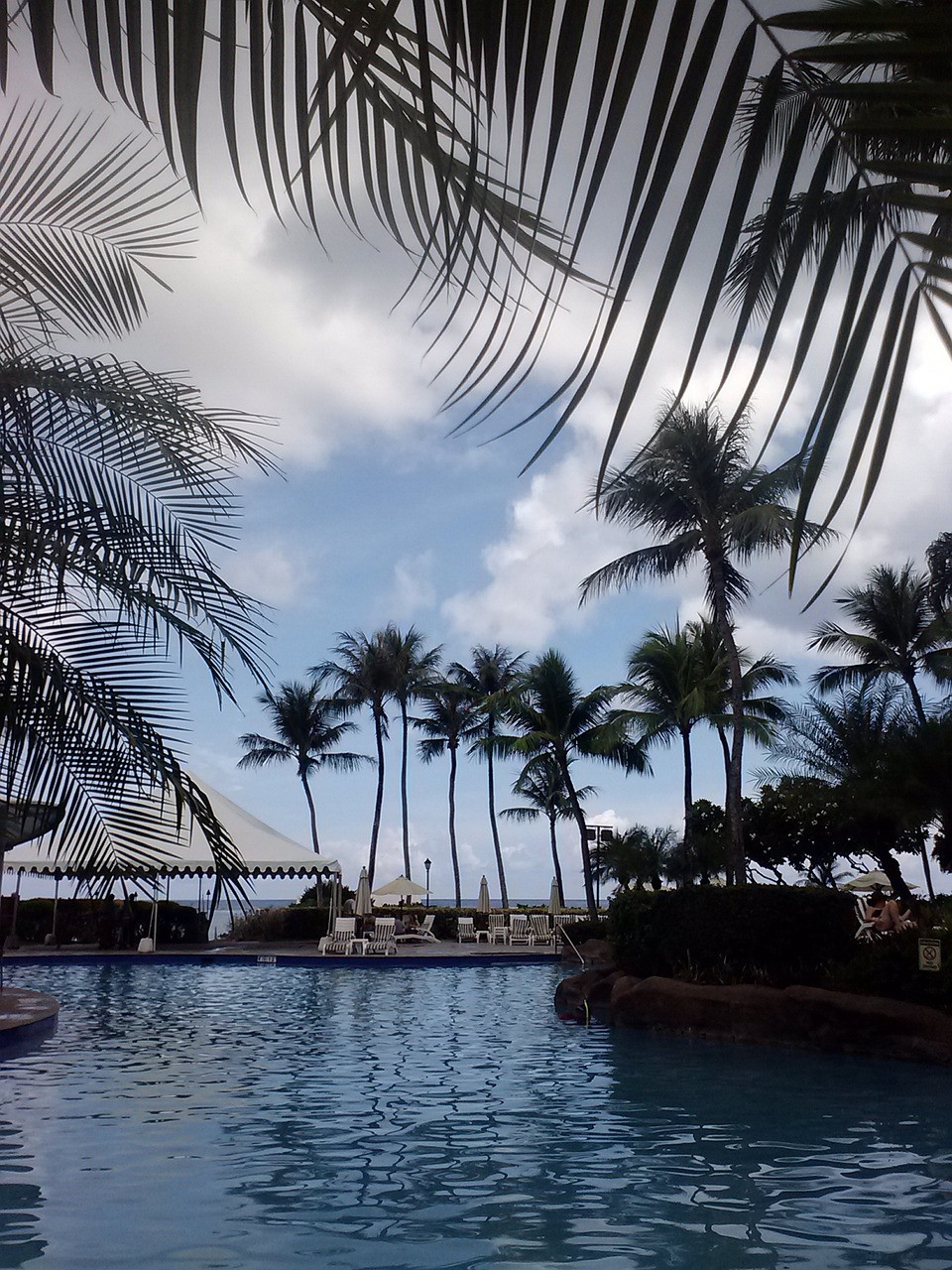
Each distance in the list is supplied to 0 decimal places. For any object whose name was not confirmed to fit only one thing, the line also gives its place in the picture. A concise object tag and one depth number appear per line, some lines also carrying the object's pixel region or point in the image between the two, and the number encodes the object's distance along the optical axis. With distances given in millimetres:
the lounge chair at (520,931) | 27562
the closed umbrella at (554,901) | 32219
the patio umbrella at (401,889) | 32875
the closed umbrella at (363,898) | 29531
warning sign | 11664
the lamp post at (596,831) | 25375
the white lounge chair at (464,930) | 30672
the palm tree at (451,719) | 47594
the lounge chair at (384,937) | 24656
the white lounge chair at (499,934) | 28016
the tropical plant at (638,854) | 29516
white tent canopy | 24203
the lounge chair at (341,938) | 24766
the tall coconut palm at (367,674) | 46594
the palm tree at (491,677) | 46062
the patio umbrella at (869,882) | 29609
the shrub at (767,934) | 14070
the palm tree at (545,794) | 34719
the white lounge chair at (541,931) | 27531
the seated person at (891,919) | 16047
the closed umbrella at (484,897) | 32719
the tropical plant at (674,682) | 29156
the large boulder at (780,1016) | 11219
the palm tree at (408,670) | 45906
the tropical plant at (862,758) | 25109
